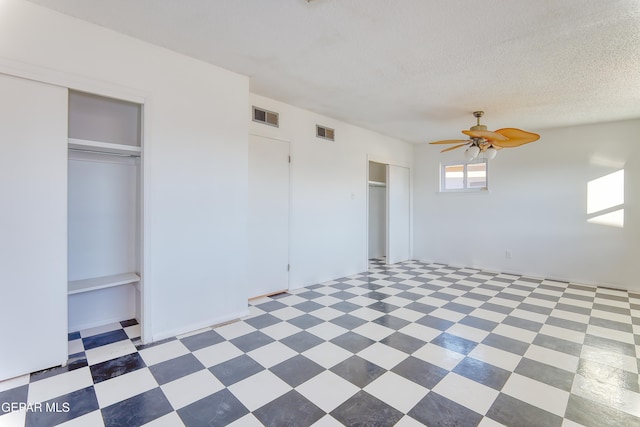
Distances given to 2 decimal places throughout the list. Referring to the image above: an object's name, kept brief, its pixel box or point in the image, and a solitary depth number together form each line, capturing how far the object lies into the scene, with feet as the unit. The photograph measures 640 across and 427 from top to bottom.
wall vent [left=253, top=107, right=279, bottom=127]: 12.39
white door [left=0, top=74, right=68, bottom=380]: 6.60
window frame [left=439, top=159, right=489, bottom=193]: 18.75
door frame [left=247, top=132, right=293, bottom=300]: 13.69
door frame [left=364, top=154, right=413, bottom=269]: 17.70
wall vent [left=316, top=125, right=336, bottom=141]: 14.97
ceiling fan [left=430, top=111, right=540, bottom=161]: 10.79
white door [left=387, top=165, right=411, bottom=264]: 19.83
